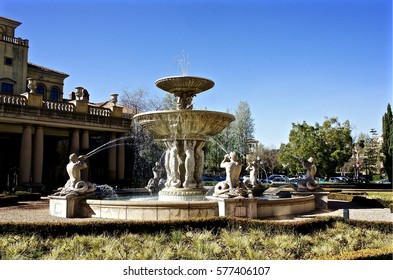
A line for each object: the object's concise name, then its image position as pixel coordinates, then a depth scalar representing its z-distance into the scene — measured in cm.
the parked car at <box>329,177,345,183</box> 5822
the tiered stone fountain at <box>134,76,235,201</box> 1561
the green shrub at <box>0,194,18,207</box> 1840
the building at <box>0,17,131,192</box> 2742
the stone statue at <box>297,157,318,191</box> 1723
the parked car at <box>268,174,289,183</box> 5518
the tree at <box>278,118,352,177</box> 3856
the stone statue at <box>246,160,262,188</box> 1908
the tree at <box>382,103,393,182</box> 3912
